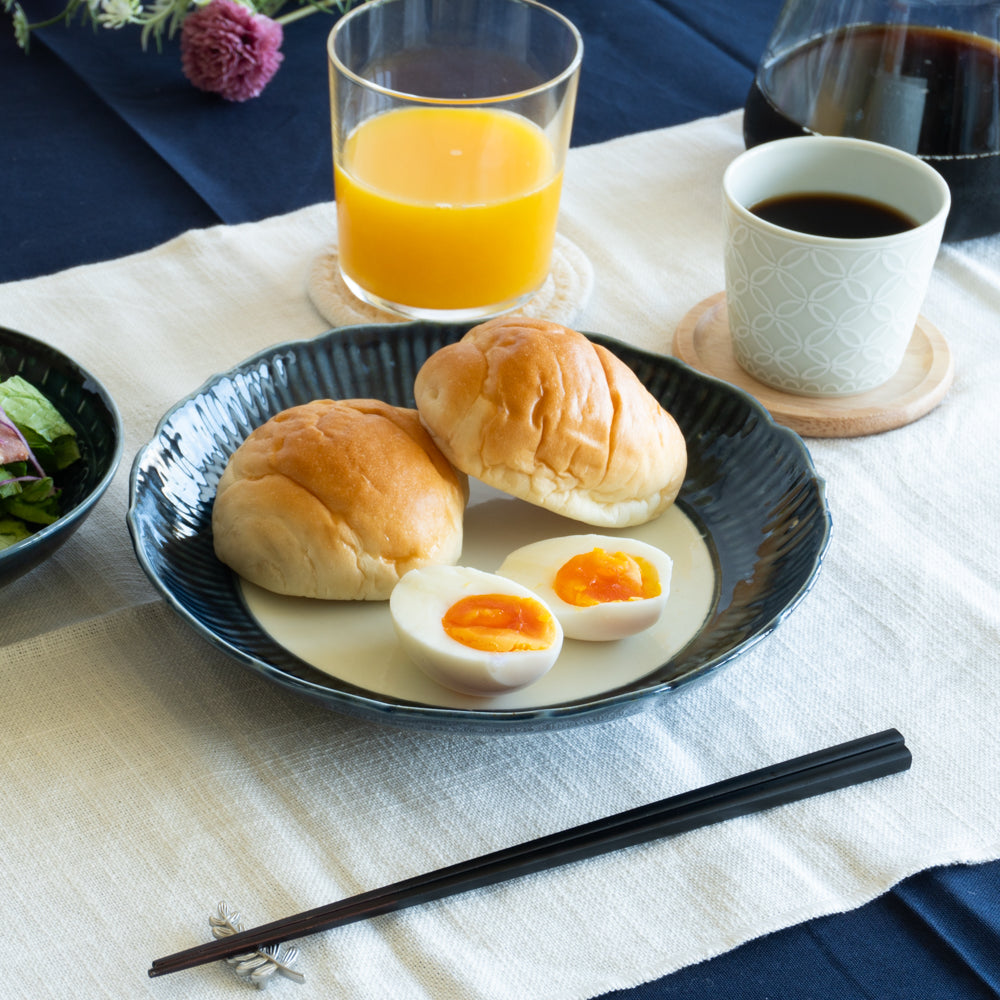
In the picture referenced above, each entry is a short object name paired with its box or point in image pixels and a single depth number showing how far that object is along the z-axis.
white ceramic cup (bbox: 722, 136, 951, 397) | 0.90
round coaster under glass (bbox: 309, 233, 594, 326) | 0.99
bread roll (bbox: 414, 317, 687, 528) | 0.83
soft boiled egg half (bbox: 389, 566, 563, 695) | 0.78
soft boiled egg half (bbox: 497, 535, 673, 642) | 0.80
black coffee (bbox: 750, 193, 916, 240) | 0.94
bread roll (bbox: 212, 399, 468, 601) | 0.81
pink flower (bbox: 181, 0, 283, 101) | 1.12
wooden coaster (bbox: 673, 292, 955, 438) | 0.94
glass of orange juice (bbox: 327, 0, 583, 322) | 0.94
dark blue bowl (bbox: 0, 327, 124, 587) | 0.81
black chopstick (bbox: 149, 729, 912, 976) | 0.75
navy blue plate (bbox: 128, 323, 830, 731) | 0.77
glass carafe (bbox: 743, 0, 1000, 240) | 0.98
